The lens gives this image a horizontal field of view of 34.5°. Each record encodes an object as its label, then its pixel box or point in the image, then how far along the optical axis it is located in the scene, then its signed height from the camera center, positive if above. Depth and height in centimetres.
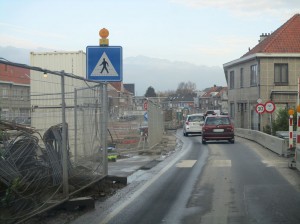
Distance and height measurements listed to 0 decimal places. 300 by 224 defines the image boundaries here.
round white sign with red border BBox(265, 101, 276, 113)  2684 +9
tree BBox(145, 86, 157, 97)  13338 +478
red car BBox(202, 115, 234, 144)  2716 -120
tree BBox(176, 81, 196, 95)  16291 +797
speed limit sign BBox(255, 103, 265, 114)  3033 +4
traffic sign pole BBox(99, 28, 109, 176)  1036 -34
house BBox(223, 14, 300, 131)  3897 +296
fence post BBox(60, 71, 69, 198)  777 -77
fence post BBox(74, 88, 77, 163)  859 -19
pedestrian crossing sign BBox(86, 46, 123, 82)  1144 +110
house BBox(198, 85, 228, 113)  8281 +106
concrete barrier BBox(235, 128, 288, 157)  1900 -158
